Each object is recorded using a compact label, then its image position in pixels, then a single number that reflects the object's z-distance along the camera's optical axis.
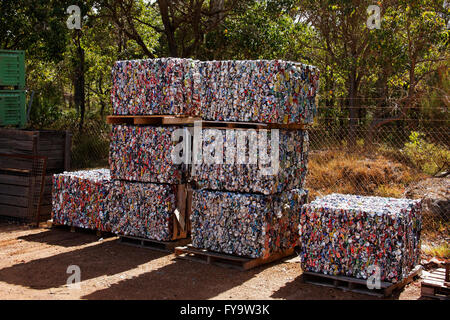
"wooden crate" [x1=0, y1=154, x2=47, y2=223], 10.38
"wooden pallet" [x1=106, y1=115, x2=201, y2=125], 8.15
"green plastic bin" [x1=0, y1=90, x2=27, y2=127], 11.67
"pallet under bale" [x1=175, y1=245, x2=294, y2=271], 7.45
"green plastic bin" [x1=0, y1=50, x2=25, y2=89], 11.57
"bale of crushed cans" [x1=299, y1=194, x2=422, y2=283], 6.27
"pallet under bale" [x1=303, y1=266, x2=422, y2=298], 6.35
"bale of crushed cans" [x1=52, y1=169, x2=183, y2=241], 8.36
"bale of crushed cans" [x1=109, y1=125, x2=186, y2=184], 8.23
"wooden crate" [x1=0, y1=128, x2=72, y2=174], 10.48
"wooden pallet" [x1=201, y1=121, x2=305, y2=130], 7.43
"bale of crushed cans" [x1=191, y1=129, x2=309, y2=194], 7.34
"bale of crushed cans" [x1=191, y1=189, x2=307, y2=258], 7.36
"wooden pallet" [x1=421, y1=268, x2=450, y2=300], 6.26
